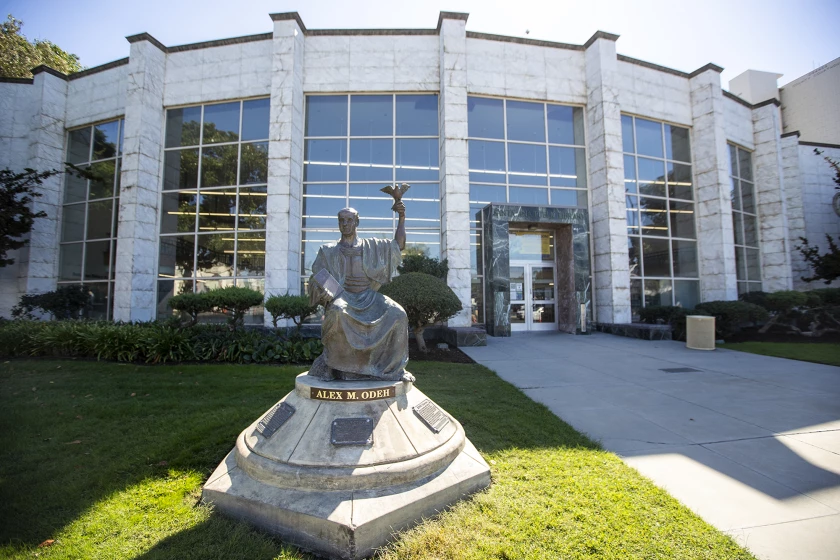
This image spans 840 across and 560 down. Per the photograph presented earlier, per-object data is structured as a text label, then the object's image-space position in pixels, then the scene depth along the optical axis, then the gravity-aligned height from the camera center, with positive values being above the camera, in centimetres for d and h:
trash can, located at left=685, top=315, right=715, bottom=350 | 1136 -96
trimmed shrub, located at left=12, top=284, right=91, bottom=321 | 1441 +5
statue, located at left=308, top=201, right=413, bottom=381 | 419 -12
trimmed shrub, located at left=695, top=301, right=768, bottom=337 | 1266 -43
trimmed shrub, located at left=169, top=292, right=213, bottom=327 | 1046 +2
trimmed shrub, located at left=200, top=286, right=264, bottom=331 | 1046 +10
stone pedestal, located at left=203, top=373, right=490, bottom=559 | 296 -150
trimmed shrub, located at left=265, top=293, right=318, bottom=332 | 1066 -11
